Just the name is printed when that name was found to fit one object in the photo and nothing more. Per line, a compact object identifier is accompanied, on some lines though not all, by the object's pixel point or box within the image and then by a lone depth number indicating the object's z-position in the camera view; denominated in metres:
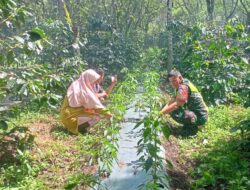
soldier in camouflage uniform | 3.16
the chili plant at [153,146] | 1.87
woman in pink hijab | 3.31
